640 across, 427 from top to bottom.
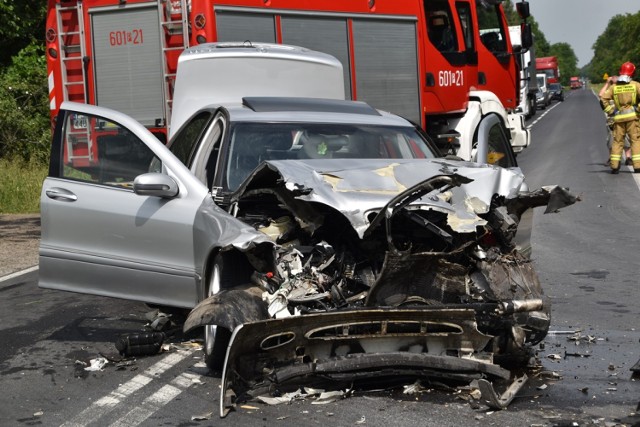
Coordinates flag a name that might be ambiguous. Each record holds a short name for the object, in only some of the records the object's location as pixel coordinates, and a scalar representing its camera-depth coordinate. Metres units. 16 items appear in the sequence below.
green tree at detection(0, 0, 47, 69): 31.69
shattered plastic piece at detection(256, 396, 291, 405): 9.42
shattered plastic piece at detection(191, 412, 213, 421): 9.06
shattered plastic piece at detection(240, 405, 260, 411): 9.26
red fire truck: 21.82
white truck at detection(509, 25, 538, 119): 61.35
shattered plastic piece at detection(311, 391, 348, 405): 9.42
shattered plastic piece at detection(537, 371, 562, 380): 10.09
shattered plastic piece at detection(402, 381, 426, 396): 9.62
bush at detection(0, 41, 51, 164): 39.59
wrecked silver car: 9.43
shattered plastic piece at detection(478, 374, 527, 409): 8.92
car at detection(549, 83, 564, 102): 127.76
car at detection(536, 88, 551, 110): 106.18
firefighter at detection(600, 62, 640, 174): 34.03
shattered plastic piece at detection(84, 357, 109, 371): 11.27
